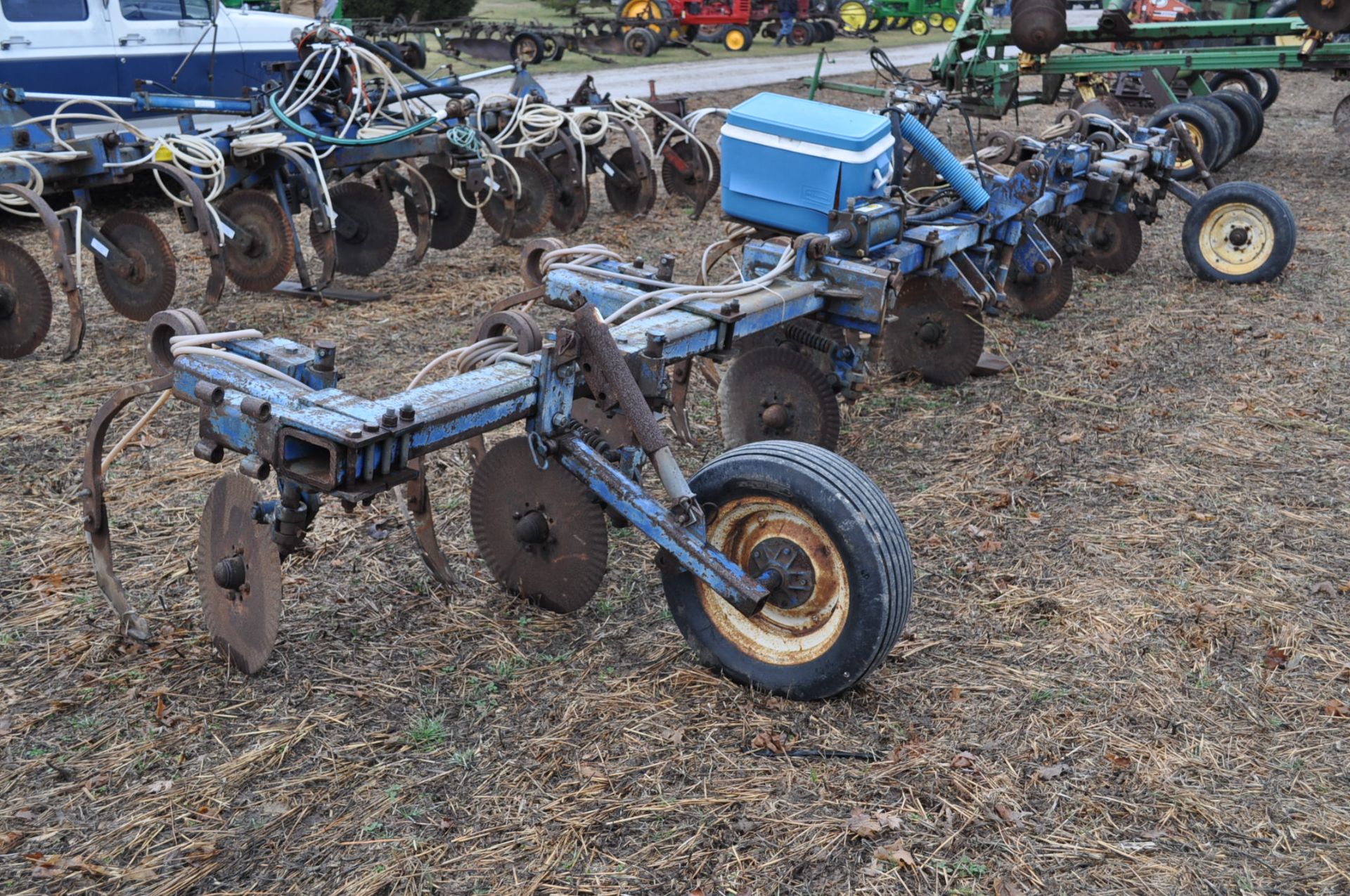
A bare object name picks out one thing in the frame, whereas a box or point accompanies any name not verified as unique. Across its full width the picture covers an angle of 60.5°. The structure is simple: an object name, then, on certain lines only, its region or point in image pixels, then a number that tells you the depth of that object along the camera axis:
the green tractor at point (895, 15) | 26.33
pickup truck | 8.89
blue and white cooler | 4.59
